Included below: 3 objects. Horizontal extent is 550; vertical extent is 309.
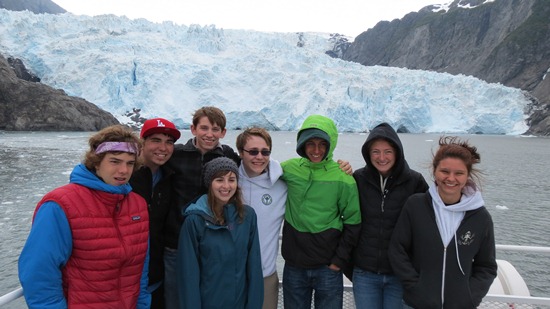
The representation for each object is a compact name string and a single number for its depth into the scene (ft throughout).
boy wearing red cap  6.67
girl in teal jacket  5.99
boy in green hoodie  6.81
